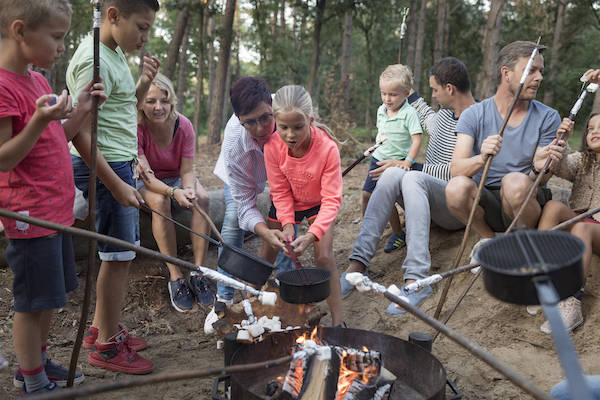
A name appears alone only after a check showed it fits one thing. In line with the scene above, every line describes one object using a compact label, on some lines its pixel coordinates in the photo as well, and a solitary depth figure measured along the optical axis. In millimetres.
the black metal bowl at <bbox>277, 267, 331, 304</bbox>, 2312
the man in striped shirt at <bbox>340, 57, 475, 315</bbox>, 3541
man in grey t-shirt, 3398
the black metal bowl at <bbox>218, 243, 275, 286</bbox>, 2508
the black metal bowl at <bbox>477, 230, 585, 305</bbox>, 1232
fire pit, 2408
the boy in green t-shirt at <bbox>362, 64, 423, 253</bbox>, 4445
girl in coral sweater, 2885
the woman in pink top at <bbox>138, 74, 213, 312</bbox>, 3721
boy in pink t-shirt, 2088
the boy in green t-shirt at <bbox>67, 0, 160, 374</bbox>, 2791
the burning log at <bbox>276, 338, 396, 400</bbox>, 2213
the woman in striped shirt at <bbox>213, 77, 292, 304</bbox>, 3105
